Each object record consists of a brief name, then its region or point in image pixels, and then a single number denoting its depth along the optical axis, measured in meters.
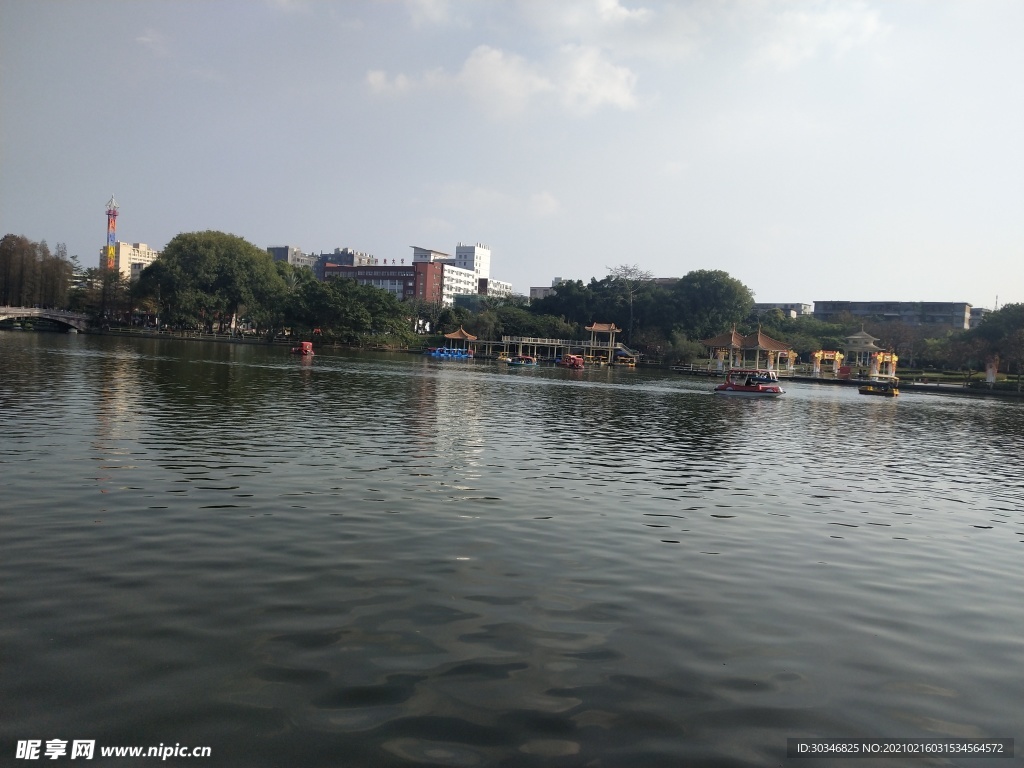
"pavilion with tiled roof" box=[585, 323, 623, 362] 113.81
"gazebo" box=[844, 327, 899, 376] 95.31
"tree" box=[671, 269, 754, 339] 114.78
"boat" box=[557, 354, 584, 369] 93.59
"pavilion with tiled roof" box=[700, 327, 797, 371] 87.81
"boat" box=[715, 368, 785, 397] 51.38
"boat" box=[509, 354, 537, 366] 97.80
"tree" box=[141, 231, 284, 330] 100.19
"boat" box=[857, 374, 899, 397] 62.08
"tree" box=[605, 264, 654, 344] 124.97
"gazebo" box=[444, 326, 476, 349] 114.94
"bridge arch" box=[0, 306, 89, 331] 98.76
